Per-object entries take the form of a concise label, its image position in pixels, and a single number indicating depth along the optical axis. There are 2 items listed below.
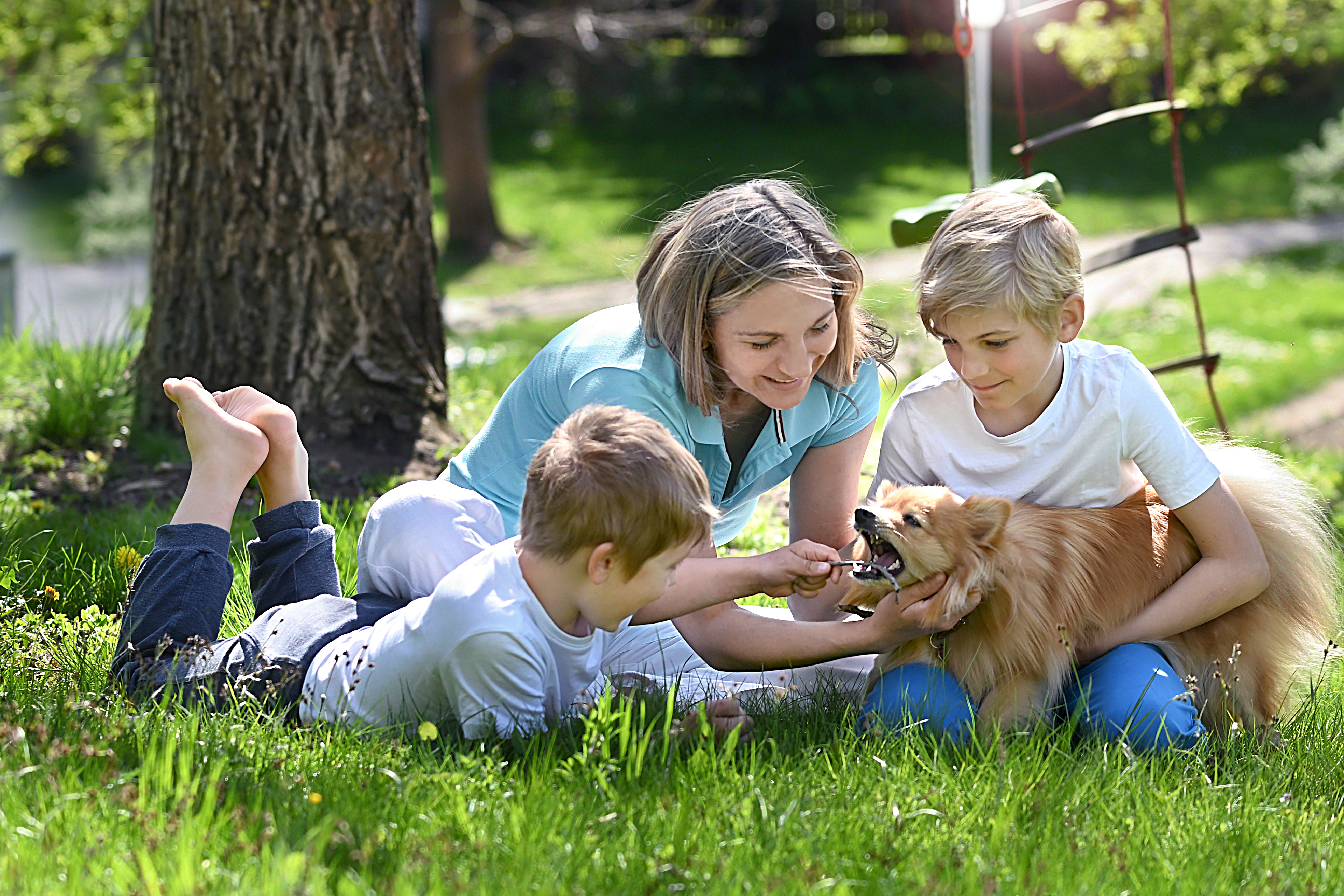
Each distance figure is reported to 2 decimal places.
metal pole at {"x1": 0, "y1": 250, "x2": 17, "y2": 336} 7.55
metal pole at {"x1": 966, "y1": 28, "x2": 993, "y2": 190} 6.15
